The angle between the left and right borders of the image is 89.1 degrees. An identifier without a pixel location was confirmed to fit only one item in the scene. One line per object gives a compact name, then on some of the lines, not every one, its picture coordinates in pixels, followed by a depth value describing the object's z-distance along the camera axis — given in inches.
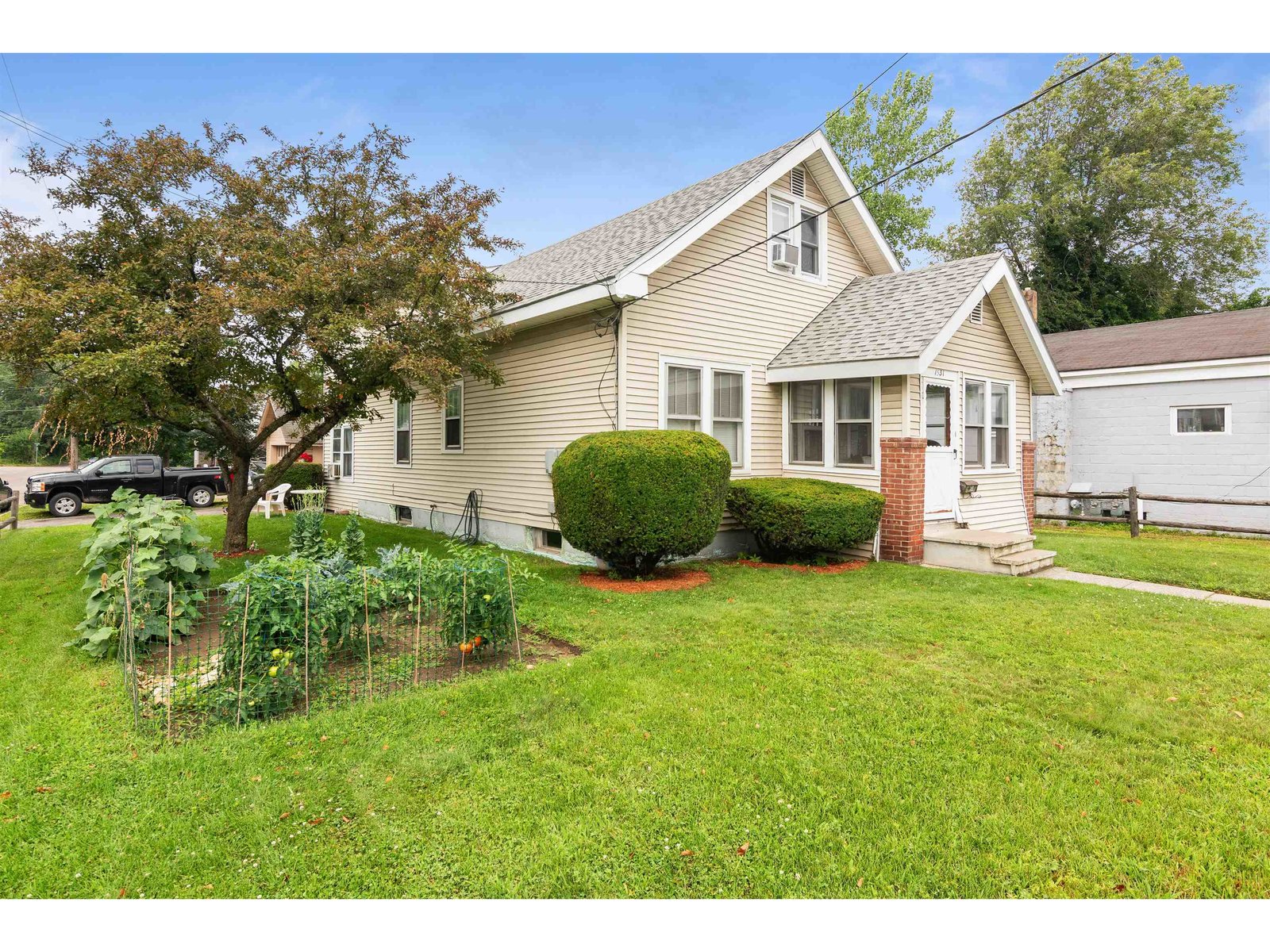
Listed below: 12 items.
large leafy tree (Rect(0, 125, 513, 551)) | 313.4
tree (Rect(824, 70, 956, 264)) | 963.3
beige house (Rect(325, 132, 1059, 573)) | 357.7
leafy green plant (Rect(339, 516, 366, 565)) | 318.7
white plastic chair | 672.7
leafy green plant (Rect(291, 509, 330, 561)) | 333.1
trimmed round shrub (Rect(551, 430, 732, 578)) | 292.5
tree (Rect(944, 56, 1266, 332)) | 1077.1
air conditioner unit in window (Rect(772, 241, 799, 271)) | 425.1
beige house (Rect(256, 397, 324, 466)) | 822.5
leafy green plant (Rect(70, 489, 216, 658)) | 199.6
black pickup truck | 656.4
